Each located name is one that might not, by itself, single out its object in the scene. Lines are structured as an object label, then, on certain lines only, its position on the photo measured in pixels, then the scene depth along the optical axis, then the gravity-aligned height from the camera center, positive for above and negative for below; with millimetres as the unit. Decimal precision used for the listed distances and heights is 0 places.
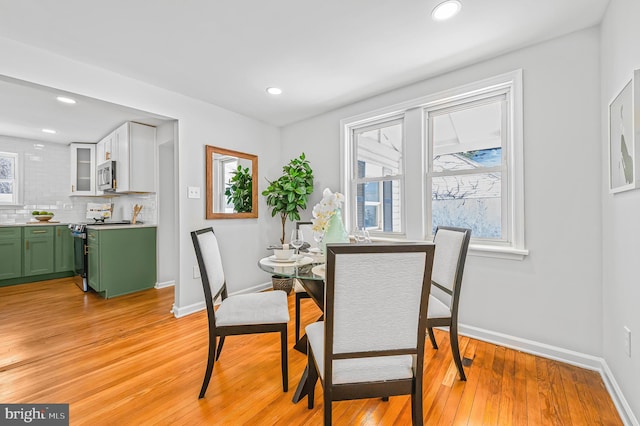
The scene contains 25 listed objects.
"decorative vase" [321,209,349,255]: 1840 -116
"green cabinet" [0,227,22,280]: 3932 -552
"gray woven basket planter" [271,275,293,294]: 3633 -943
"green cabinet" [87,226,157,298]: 3482 -606
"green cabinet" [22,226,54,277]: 4137 -557
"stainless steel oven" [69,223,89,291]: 3777 -534
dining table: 1560 -345
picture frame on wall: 1292 +399
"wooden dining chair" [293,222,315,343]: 2287 -691
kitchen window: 4414 +597
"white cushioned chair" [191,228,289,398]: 1646 -630
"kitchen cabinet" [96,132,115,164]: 4125 +1062
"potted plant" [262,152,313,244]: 3500 +319
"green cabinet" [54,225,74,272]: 4418 -566
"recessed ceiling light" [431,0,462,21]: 1662 +1286
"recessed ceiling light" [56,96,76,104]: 2950 +1272
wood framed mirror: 3311 +394
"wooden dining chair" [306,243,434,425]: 1063 -427
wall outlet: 1443 -689
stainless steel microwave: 3990 +591
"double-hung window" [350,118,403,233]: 3102 +451
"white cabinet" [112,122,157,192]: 3721 +810
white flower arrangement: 1808 +19
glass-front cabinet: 4785 +812
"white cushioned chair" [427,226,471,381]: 1777 -437
